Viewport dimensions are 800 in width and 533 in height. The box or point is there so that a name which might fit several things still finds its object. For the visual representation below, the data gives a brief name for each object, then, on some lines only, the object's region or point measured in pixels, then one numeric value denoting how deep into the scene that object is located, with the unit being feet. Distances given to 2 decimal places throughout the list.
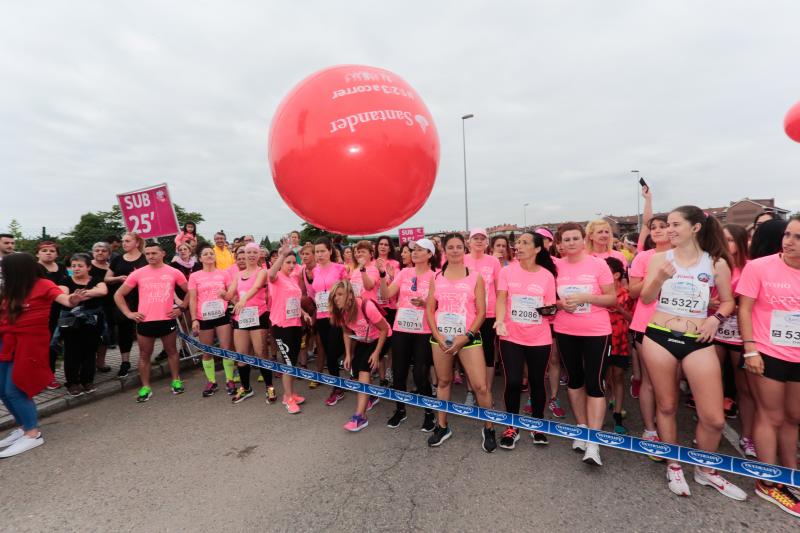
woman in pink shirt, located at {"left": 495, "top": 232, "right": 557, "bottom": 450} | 10.46
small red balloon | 12.49
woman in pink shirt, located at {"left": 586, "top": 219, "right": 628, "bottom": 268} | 13.55
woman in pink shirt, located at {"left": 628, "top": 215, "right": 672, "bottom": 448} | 10.68
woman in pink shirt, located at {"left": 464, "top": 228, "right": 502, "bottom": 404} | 13.91
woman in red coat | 11.66
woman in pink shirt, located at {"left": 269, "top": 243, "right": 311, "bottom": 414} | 14.56
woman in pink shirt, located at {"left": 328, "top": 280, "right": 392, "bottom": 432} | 12.53
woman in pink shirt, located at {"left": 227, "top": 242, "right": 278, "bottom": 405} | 14.94
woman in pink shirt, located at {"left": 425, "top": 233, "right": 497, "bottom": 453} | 10.75
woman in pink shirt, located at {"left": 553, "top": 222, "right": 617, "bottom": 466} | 10.08
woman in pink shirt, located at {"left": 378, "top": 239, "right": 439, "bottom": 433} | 11.82
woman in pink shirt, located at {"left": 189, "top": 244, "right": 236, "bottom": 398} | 16.01
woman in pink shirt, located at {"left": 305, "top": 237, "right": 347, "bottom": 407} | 14.76
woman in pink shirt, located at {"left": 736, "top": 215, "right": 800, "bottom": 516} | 8.03
